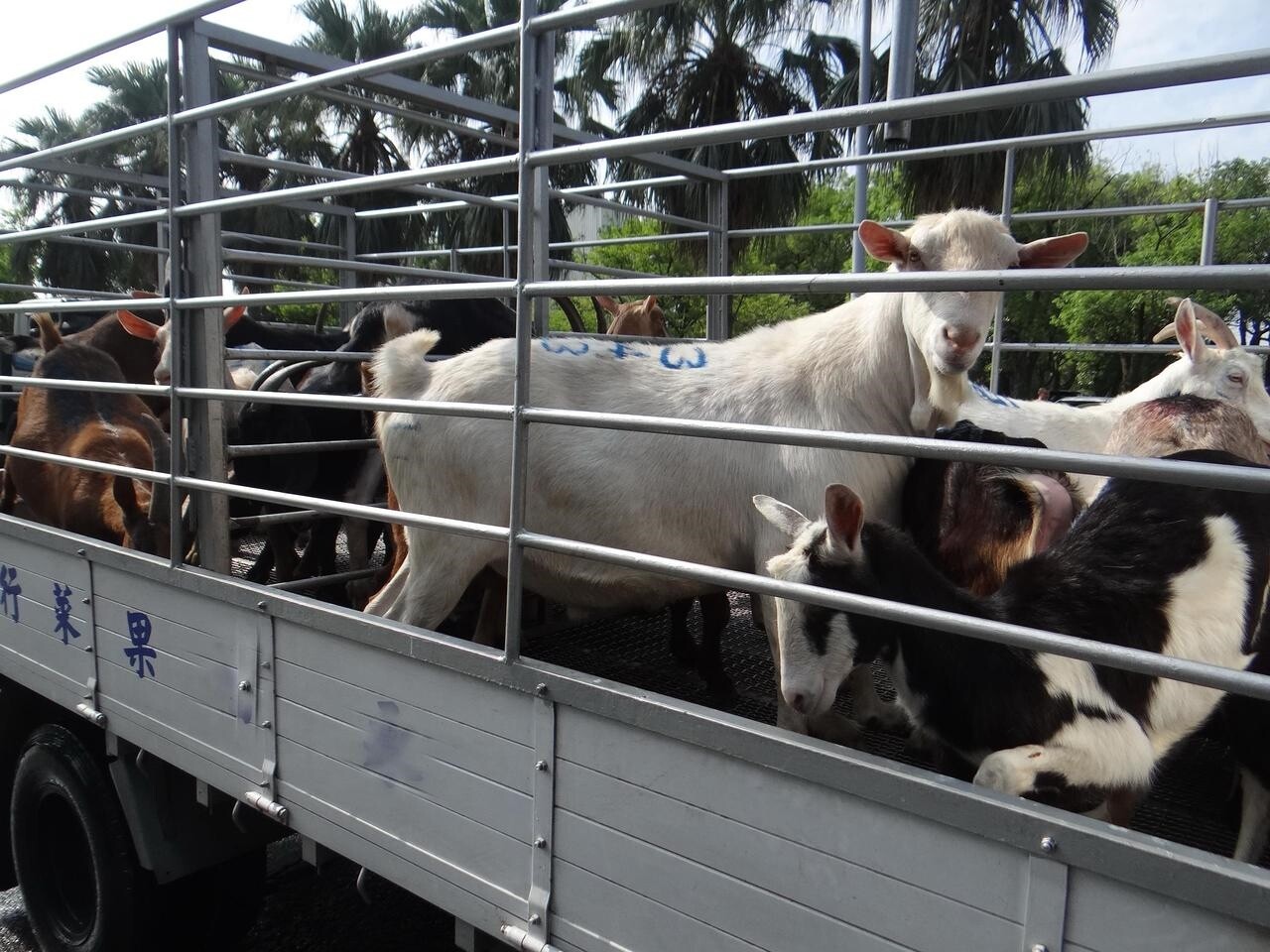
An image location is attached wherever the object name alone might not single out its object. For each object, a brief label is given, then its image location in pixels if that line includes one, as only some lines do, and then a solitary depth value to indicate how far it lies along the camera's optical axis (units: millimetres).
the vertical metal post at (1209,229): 4660
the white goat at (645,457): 3098
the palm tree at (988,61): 12797
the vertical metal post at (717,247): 5562
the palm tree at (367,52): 19938
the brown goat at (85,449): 4309
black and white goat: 2168
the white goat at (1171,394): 3604
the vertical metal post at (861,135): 6040
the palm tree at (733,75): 14891
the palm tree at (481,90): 17062
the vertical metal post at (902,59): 4492
